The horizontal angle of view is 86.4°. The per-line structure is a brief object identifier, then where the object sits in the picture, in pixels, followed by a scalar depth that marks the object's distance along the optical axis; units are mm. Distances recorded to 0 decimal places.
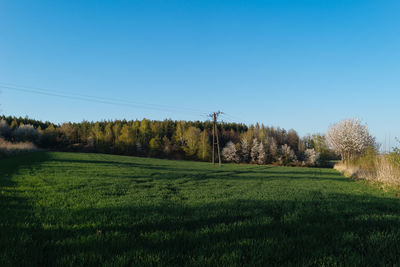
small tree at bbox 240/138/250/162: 90625
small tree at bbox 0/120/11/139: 78625
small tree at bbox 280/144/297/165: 88250
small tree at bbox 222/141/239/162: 85562
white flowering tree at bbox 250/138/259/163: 89138
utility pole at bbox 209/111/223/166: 46888
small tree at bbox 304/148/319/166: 87312
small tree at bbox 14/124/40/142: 86188
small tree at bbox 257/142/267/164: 86250
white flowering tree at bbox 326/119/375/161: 42500
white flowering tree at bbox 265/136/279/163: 90438
